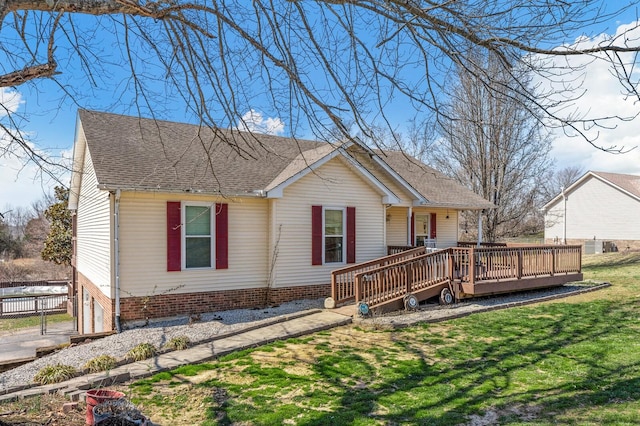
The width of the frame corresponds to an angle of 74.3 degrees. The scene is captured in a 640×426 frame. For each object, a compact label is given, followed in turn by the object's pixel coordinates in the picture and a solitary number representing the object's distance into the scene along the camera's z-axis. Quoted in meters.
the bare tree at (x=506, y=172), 20.05
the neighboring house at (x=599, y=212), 32.38
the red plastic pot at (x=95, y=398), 4.88
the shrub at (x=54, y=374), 6.93
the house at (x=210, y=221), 10.66
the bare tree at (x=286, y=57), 4.34
